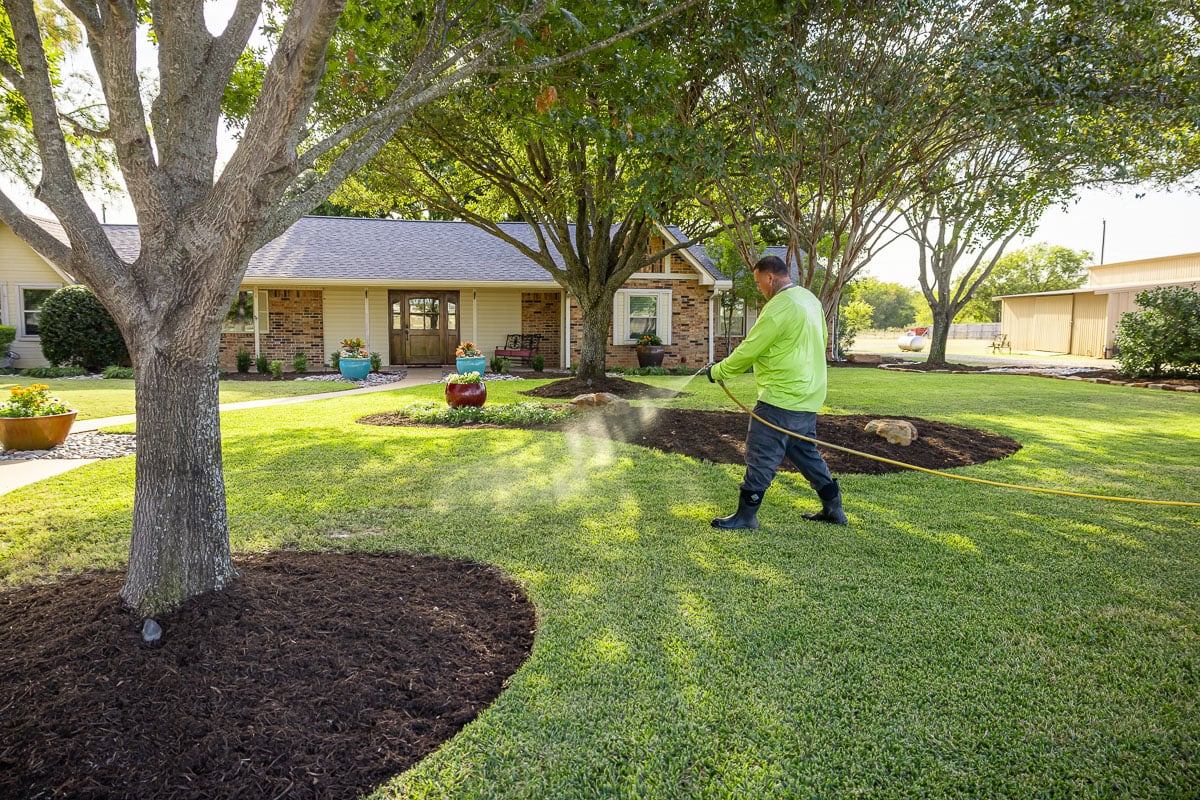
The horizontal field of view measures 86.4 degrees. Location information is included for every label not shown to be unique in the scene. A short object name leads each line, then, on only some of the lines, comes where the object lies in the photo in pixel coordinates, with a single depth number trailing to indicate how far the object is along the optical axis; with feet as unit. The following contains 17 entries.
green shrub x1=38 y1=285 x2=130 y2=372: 51.42
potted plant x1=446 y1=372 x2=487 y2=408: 31.99
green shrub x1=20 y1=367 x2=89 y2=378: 49.74
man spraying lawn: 14.40
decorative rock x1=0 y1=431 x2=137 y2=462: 22.97
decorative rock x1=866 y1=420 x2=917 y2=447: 24.07
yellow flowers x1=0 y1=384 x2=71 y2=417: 23.52
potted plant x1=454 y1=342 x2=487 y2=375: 47.61
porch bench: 62.39
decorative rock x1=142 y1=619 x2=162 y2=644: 8.55
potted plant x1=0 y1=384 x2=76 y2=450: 23.34
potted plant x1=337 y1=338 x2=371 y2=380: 52.70
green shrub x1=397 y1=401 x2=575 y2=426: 30.96
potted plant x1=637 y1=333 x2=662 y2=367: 60.59
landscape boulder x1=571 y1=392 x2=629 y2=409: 35.12
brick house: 58.75
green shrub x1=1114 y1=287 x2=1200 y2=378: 52.37
